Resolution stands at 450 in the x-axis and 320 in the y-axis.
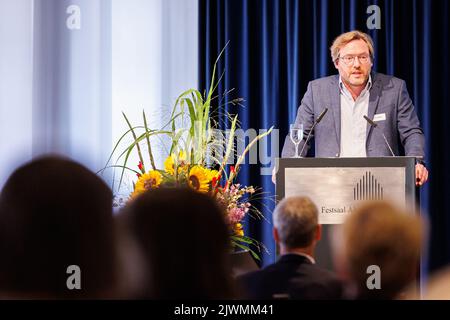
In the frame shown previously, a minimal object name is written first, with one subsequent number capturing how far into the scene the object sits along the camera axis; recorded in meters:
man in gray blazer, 7.58
